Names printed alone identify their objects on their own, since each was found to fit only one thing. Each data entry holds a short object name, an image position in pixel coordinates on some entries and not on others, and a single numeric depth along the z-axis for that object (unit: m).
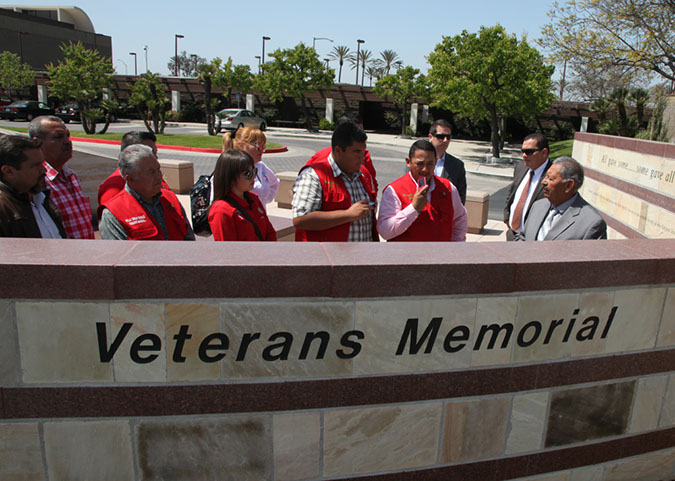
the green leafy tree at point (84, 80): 27.33
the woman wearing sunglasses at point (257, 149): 4.51
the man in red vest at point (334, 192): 3.30
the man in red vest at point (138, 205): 3.07
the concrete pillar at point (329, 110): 44.03
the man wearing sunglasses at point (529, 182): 5.04
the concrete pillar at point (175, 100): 47.44
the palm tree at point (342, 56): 87.06
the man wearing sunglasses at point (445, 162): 5.48
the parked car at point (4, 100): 37.81
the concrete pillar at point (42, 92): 51.12
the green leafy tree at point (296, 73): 41.00
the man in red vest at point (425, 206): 3.66
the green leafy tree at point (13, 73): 48.00
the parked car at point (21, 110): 35.84
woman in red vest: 3.20
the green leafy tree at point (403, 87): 39.84
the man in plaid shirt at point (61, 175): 3.81
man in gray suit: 3.50
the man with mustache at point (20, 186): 2.72
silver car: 35.62
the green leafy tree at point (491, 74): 23.81
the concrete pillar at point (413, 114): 41.09
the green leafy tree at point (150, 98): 27.55
